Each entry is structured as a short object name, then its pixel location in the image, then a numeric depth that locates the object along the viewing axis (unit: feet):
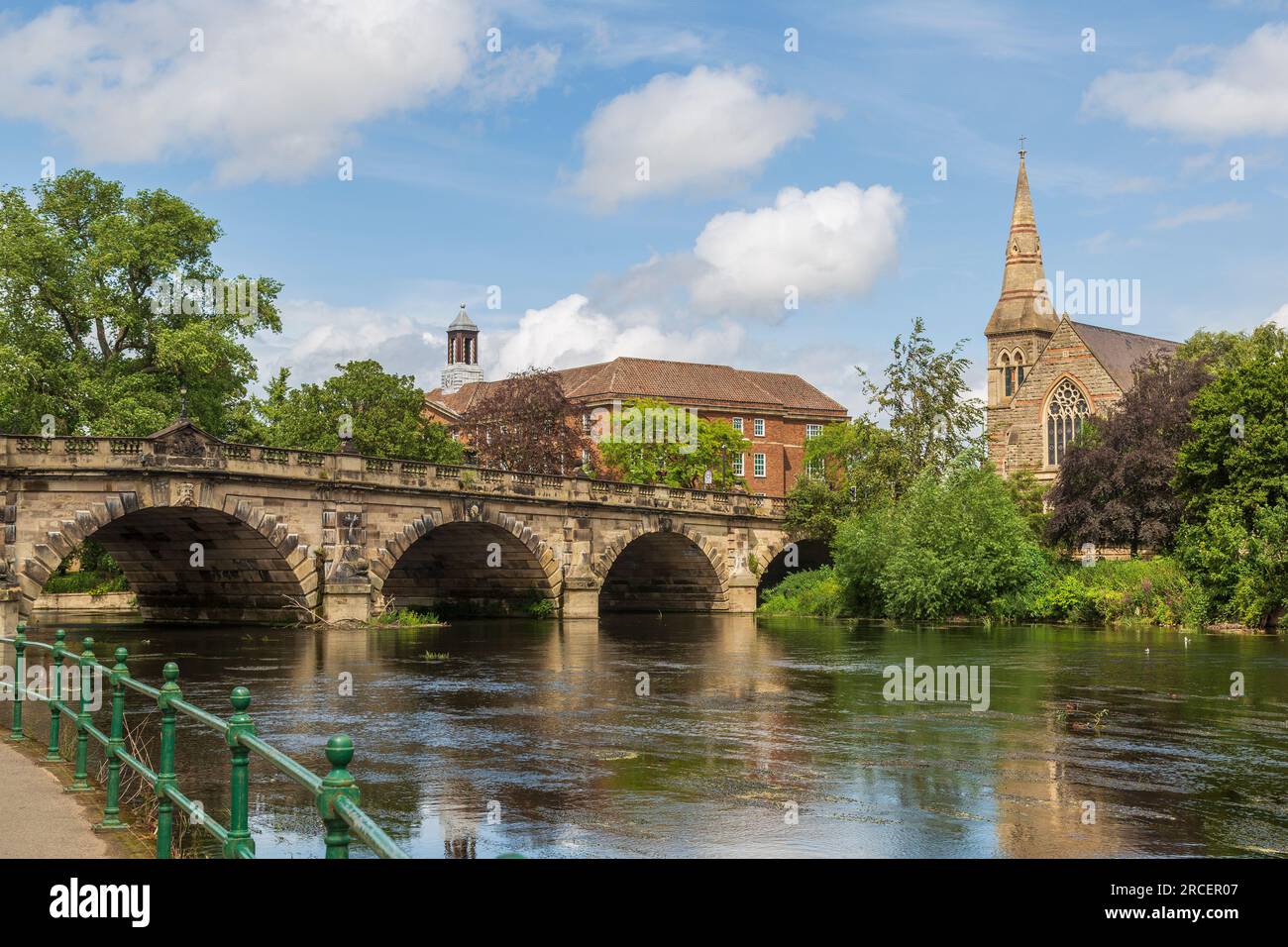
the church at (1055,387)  242.99
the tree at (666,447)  238.89
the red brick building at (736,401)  285.43
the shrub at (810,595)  170.81
